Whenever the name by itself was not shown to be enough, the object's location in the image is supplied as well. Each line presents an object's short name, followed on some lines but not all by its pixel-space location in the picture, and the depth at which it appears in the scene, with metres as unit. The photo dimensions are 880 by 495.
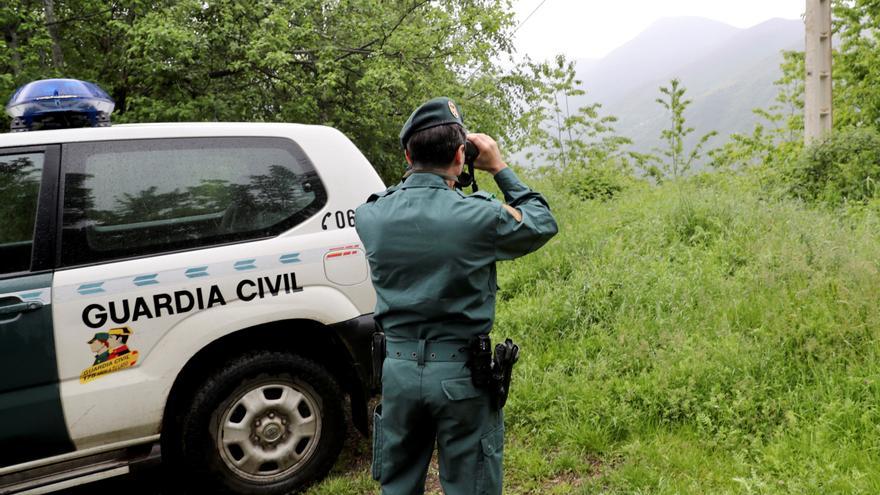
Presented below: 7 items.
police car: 2.68
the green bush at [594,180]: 8.72
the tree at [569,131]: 10.33
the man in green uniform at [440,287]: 1.97
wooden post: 8.32
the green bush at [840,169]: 6.23
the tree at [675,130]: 9.36
